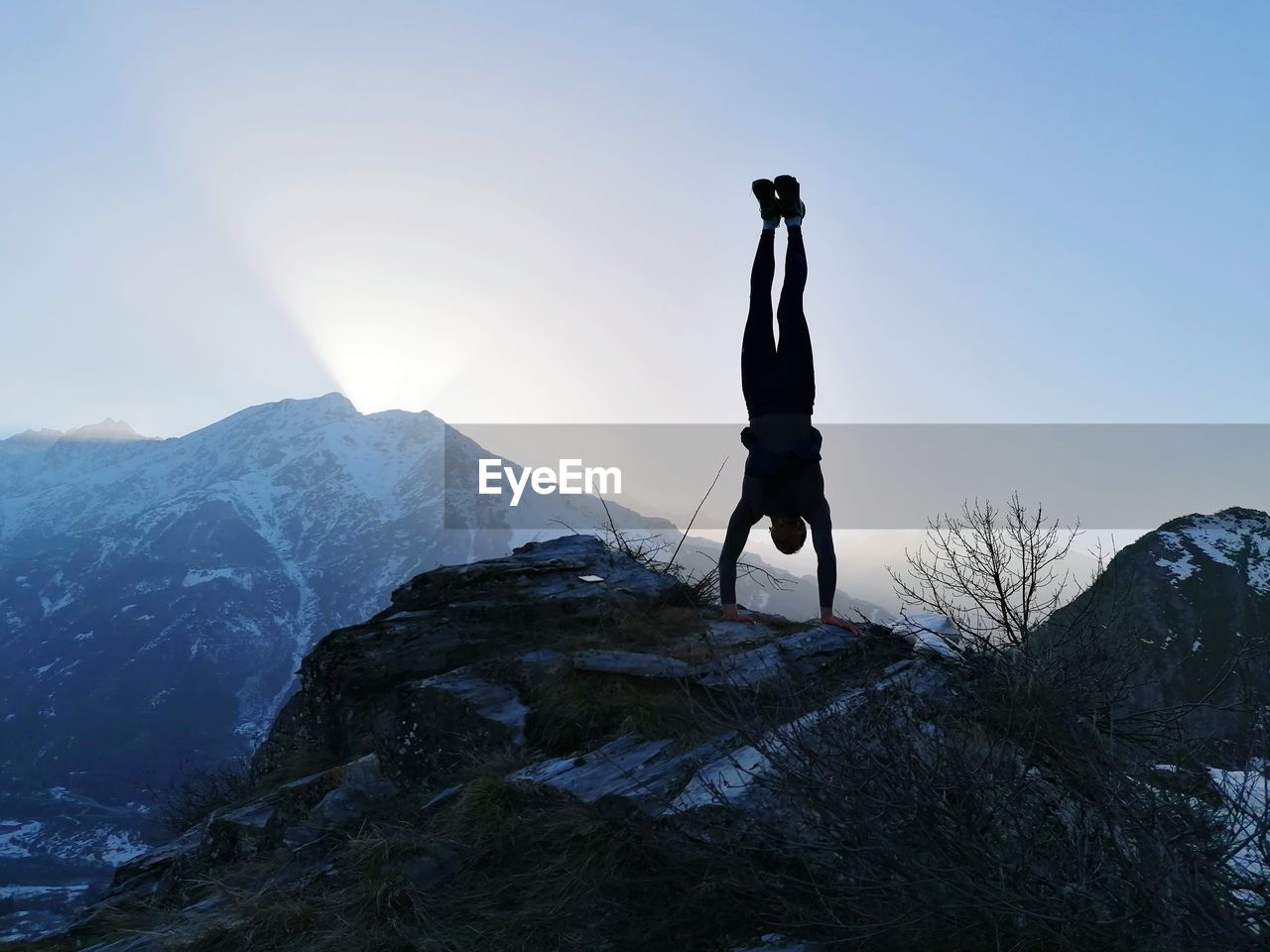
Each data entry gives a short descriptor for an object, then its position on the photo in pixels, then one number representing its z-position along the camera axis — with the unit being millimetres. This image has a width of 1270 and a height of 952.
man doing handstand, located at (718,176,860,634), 7254
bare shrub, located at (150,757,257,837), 11414
